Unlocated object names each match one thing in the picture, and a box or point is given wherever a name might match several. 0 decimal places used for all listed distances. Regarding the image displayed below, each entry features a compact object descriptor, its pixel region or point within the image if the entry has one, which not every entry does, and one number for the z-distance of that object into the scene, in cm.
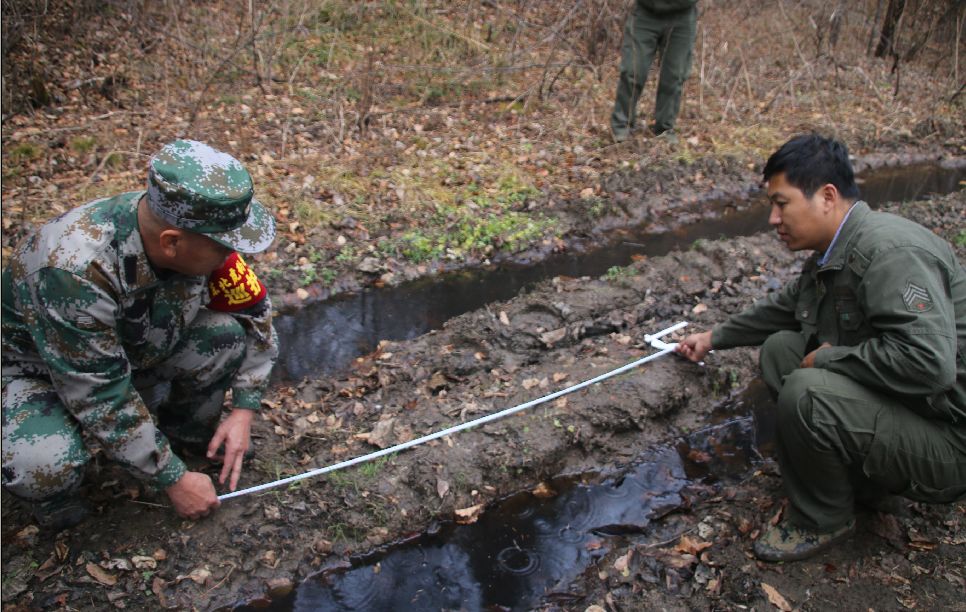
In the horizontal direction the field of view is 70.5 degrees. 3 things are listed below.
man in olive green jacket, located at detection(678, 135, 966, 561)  241
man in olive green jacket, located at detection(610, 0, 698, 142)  702
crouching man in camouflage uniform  230
